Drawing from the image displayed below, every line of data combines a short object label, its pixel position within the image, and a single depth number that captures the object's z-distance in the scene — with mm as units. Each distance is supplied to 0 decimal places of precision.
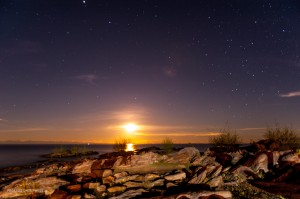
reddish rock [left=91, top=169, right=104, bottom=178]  11503
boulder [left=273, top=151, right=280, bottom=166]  10706
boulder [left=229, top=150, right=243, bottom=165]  11598
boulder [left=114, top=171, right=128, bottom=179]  10964
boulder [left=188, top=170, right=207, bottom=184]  9045
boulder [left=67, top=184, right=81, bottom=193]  9982
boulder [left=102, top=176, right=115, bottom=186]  10427
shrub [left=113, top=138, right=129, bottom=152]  21205
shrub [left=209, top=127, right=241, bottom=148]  18091
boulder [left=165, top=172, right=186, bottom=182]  9845
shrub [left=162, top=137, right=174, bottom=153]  16379
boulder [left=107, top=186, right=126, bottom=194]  9494
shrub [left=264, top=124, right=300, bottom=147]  17079
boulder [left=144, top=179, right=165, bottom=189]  9566
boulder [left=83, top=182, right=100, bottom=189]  10077
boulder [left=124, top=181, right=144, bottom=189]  9765
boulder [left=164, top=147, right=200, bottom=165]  12451
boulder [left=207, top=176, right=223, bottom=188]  8554
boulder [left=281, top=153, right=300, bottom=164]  10444
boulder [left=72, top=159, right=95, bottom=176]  12573
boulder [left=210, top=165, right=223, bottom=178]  9413
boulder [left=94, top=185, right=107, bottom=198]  9346
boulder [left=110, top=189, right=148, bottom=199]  8544
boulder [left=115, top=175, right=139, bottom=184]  10402
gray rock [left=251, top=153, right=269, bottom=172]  10246
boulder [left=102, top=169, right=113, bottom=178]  11500
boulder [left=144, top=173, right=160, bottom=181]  10179
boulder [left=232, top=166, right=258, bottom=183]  9107
